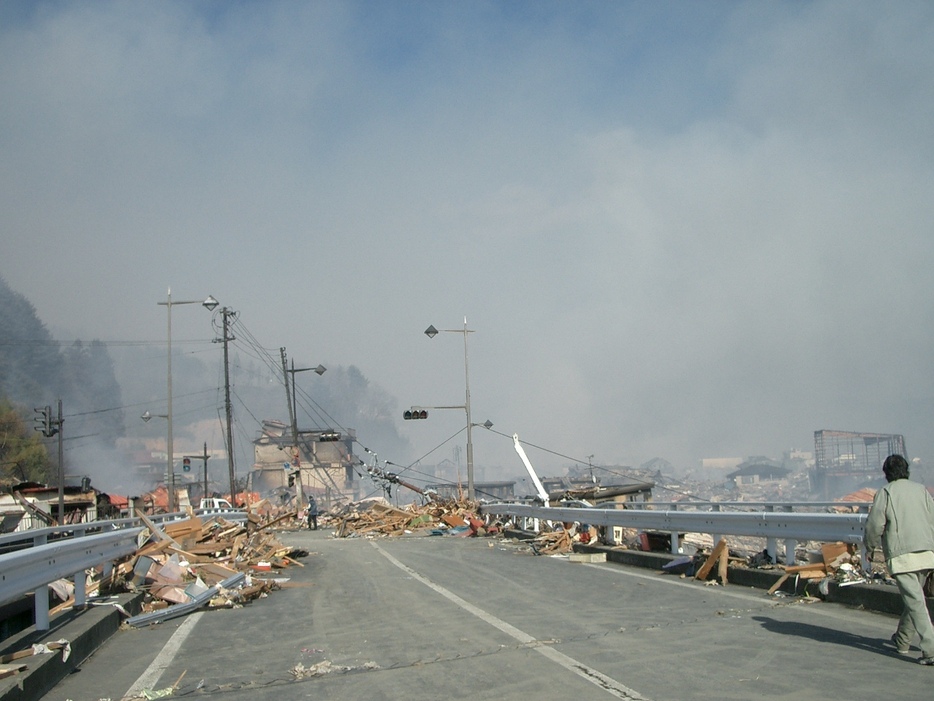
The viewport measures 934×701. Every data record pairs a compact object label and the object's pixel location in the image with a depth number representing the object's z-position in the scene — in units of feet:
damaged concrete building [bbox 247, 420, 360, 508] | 403.13
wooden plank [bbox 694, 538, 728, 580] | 42.06
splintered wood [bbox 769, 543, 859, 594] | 35.83
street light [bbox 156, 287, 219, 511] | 127.75
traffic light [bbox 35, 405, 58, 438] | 128.47
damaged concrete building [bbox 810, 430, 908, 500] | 203.72
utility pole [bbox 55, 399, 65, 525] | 109.76
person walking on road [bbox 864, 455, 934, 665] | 22.68
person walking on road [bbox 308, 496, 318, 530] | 143.33
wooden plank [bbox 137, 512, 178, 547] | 48.12
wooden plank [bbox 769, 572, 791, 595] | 36.68
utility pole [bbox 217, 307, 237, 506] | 169.59
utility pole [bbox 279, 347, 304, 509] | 177.06
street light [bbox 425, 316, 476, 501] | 127.54
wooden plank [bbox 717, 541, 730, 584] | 41.29
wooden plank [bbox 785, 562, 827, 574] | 36.01
